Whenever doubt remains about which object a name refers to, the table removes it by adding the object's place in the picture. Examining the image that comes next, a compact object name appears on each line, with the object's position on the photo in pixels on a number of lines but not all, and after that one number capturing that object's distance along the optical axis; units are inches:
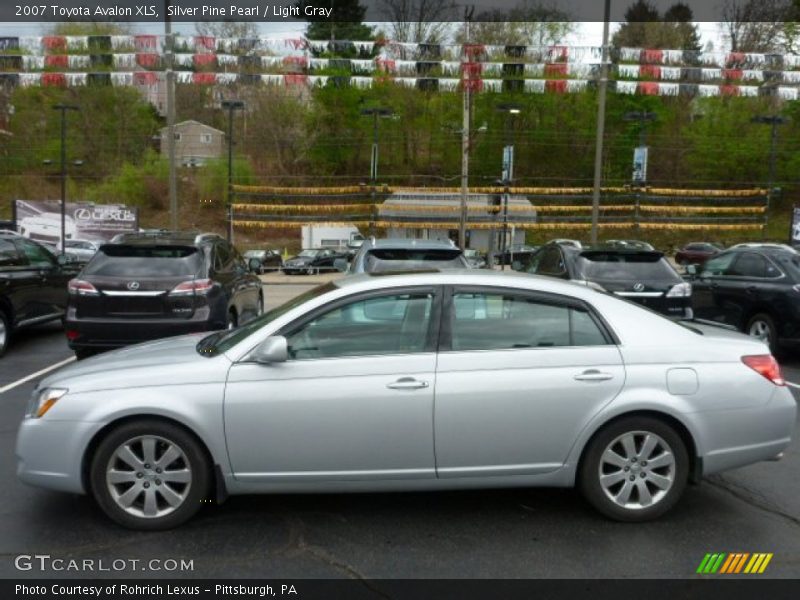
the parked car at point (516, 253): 1605.1
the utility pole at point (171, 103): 776.9
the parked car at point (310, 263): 1445.6
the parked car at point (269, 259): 1487.5
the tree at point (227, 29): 910.9
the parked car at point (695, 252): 1644.9
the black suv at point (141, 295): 324.8
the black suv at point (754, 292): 375.2
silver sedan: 161.8
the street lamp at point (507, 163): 1435.8
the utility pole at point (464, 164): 1304.1
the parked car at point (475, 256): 1287.2
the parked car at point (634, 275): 370.0
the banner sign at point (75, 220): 1633.9
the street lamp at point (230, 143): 1426.6
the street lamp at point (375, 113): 1749.5
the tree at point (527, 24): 1159.0
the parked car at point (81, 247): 1363.4
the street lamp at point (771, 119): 1763.0
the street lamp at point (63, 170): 1435.8
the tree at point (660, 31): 1755.7
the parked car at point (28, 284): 393.1
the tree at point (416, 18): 1235.2
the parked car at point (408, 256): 337.0
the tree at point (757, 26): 1576.0
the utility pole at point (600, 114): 818.8
